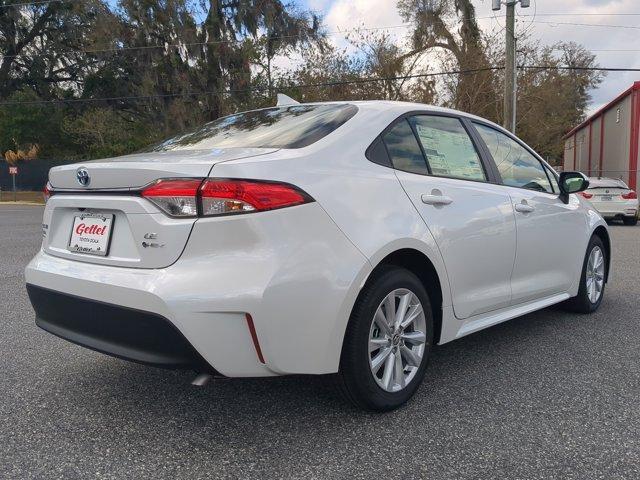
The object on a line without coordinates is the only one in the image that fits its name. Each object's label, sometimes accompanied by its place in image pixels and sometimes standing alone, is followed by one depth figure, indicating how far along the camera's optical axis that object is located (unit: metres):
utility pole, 18.16
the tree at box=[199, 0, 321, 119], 29.23
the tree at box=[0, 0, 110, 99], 34.94
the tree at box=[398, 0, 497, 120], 26.66
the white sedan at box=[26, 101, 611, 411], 2.53
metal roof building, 23.94
